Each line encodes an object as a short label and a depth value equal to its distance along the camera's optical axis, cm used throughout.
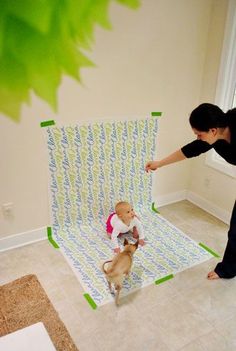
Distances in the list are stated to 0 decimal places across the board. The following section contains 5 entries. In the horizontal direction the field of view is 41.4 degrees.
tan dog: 171
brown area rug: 160
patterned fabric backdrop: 212
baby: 220
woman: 148
